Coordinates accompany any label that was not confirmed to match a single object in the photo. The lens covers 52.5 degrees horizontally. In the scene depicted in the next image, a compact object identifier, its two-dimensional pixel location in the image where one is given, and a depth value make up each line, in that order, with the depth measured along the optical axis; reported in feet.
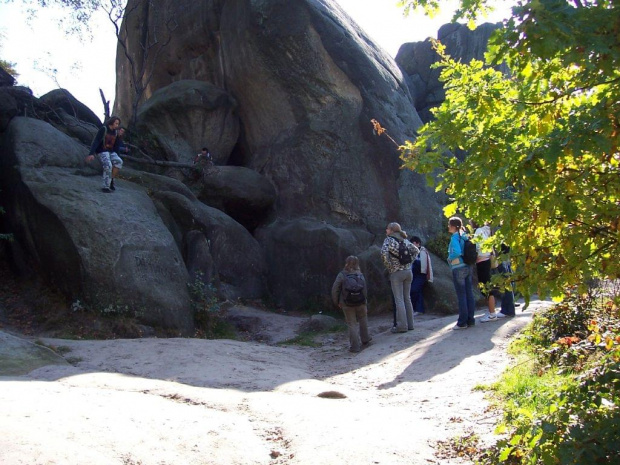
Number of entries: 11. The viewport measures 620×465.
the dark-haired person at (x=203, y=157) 61.87
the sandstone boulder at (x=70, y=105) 67.26
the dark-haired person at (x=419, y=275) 40.99
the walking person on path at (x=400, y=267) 34.76
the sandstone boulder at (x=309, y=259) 52.37
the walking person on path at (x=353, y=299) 33.55
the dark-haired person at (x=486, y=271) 33.53
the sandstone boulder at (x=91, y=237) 37.78
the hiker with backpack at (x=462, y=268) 32.53
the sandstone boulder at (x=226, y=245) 50.24
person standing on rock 43.50
